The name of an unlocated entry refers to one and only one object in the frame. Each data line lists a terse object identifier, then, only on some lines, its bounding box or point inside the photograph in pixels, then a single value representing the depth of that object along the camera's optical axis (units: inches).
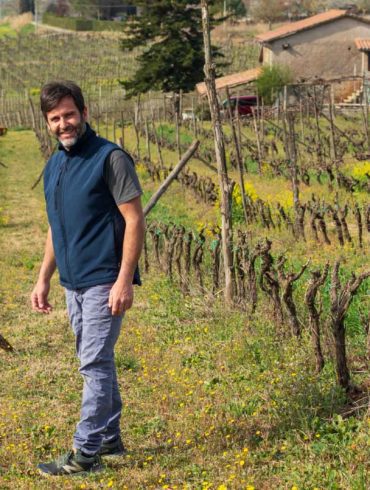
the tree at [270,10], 3540.8
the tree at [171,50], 1628.9
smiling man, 170.1
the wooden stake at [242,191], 493.9
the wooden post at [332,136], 669.9
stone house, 1756.9
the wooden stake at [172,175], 354.6
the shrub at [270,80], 1626.5
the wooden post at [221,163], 306.3
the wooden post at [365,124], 740.1
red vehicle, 1544.0
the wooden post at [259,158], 716.0
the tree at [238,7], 3607.5
